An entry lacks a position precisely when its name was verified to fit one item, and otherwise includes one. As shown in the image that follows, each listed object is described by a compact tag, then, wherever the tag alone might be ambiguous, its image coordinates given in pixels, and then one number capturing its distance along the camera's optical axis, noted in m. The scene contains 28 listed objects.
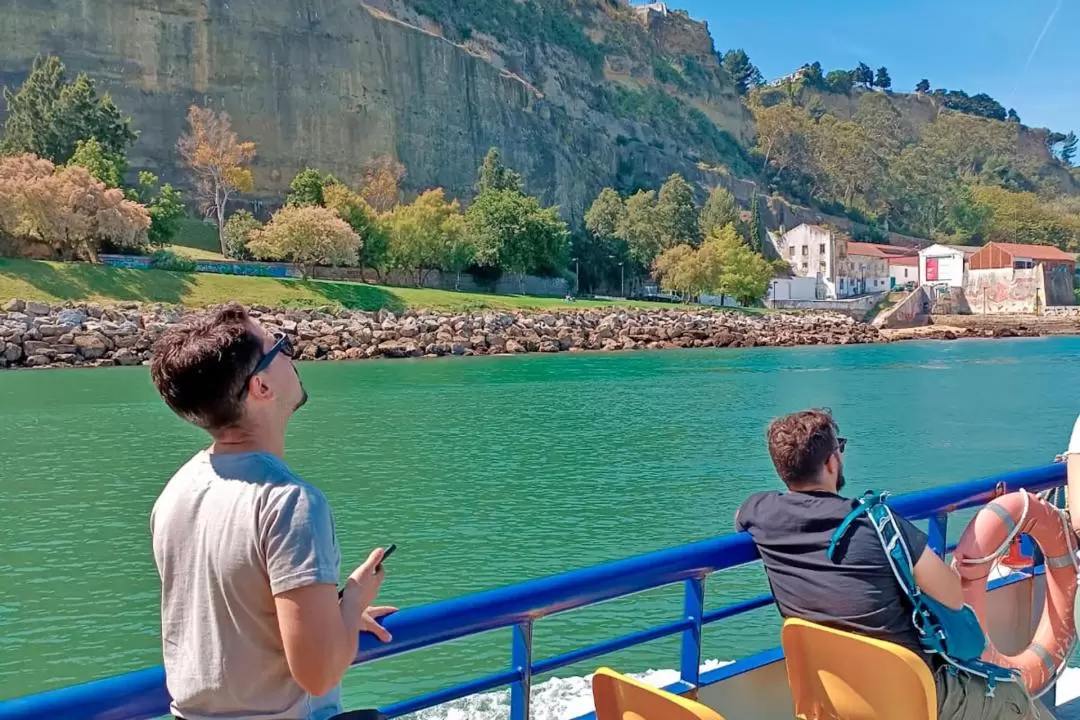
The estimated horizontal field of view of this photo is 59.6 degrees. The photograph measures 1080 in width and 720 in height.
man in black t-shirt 2.97
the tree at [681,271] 82.62
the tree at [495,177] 89.38
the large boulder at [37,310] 46.84
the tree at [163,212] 67.00
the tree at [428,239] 73.94
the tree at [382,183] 87.75
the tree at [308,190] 76.75
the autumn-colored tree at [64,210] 55.19
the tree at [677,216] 93.19
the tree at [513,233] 77.38
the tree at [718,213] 99.60
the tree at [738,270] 84.56
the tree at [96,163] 65.44
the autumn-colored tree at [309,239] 66.69
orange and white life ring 3.46
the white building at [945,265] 105.00
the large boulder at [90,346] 44.22
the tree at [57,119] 69.94
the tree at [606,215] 95.88
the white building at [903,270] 116.62
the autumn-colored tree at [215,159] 78.88
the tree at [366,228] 73.38
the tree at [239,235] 71.12
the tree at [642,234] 92.69
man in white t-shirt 2.05
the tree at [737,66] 199.88
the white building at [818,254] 108.06
